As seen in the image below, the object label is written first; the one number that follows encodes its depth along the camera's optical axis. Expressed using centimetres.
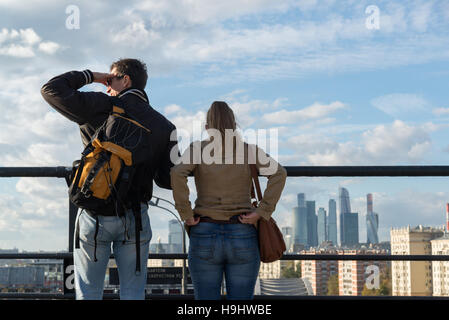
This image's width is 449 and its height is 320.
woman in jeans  354
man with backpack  337
